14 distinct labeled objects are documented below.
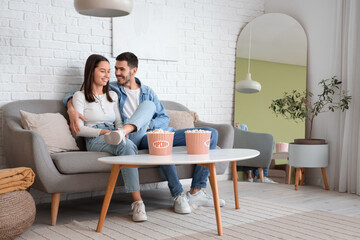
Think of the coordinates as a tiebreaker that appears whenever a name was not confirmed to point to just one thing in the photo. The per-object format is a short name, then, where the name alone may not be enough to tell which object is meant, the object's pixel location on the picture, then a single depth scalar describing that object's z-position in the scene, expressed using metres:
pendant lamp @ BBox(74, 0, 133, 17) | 2.52
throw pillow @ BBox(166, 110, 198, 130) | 3.82
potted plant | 4.07
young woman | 2.93
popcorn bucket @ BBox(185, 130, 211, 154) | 2.58
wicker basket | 2.37
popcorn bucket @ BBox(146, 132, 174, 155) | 2.56
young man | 3.19
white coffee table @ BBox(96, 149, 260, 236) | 2.32
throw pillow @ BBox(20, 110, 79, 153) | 3.11
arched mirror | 4.50
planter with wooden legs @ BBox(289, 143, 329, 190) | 4.06
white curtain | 3.97
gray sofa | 2.75
